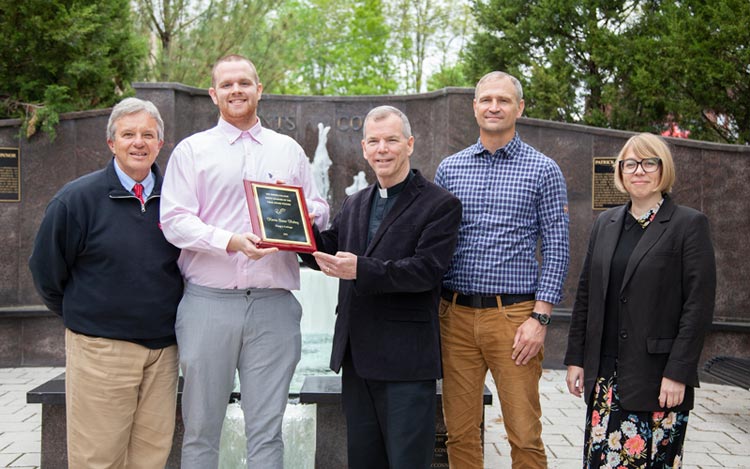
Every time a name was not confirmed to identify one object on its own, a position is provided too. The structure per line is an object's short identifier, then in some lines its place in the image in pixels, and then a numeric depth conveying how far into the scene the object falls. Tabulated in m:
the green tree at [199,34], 12.85
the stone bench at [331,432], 4.12
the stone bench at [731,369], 5.53
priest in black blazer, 2.87
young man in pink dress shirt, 3.06
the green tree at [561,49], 11.70
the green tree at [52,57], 8.09
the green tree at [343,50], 23.02
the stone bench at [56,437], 4.13
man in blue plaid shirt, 3.24
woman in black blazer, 2.92
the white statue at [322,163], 9.08
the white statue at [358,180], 9.06
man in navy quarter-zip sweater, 3.03
